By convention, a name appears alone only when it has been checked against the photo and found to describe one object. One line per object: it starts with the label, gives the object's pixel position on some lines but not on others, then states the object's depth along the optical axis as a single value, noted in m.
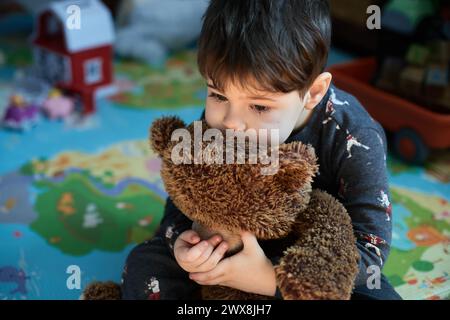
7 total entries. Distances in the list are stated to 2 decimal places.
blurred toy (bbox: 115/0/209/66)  1.67
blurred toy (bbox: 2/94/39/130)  1.28
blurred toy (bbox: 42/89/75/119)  1.34
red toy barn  1.37
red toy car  1.15
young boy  0.61
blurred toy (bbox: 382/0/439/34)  1.35
